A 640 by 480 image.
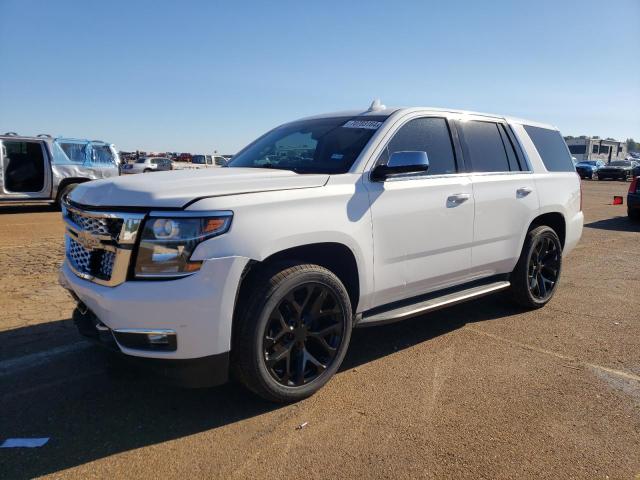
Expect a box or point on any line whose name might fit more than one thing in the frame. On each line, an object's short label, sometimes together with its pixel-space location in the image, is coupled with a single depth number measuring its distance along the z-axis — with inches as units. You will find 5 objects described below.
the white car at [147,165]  966.0
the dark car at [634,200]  487.8
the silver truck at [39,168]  470.3
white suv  103.0
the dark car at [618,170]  1505.9
